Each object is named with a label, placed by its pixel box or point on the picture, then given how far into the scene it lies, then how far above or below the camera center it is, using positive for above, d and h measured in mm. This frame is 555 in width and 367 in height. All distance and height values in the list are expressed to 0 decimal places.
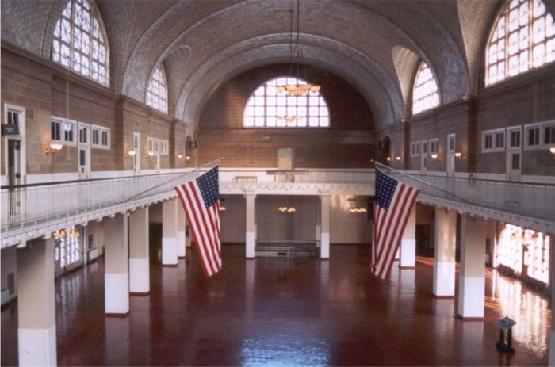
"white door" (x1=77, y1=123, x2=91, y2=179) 21150 +698
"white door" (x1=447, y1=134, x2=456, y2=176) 26250 +770
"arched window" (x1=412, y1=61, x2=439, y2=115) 29719 +4403
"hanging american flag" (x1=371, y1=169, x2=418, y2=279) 15578 -1365
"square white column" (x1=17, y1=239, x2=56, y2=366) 13344 -3201
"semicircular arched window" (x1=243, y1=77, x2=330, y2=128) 42831 +4716
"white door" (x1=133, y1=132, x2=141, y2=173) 26969 +882
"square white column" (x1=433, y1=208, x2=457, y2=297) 23156 -3398
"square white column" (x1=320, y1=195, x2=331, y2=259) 33281 -3028
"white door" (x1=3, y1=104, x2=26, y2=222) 15500 +593
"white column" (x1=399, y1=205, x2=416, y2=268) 30703 -4344
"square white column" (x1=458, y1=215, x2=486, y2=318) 19406 -3337
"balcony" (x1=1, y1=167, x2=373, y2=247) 11359 -868
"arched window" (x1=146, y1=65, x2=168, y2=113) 30547 +4415
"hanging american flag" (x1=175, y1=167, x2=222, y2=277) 15102 -1294
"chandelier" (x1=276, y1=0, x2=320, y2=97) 26828 +7666
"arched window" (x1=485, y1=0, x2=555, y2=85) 18688 +4685
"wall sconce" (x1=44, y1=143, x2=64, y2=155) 17328 +659
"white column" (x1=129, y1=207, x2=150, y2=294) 22375 -3328
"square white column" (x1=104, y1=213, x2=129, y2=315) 19359 -3327
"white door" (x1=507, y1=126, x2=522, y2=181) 20125 +645
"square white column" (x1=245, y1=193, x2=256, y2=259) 33438 -3403
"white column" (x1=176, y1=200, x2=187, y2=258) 33188 -3767
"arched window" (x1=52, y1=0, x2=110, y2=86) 19828 +4862
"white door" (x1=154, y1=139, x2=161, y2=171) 31188 +848
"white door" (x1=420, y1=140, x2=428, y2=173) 30875 +784
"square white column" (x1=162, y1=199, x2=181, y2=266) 29891 -3451
